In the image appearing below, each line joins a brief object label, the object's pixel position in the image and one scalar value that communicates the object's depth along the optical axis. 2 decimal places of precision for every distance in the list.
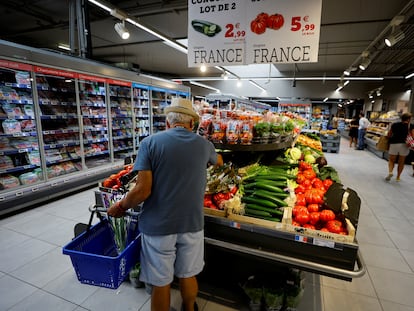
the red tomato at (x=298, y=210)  1.83
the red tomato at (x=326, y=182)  2.44
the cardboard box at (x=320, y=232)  1.52
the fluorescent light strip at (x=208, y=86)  16.57
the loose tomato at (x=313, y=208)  1.86
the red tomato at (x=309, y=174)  2.60
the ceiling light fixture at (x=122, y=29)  4.76
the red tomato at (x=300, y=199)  1.97
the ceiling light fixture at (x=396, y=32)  4.79
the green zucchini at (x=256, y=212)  1.80
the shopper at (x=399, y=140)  5.74
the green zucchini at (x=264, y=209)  1.81
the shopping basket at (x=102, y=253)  1.41
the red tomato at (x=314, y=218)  1.76
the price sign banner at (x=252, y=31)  2.63
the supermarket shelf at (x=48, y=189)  3.63
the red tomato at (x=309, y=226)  1.69
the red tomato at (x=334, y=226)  1.63
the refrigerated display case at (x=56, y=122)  3.71
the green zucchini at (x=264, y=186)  2.04
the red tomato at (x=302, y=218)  1.75
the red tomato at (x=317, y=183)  2.34
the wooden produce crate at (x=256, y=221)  1.71
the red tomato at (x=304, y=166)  2.86
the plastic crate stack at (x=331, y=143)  10.07
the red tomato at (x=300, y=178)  2.47
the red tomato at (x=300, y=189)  2.22
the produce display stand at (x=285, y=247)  1.51
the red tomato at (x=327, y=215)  1.74
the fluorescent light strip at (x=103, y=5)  3.81
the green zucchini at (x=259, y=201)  1.87
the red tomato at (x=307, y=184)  2.35
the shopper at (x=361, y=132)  10.93
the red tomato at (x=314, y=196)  1.97
